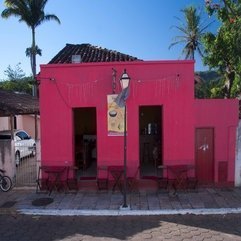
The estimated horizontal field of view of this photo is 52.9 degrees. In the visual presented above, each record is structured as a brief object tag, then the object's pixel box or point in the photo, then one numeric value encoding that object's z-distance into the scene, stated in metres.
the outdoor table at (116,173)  7.79
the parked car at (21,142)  9.43
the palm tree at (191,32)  23.73
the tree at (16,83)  27.30
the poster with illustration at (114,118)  7.97
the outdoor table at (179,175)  7.79
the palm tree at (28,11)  21.30
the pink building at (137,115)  8.01
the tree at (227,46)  9.57
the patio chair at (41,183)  8.03
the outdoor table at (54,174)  7.91
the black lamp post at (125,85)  6.68
